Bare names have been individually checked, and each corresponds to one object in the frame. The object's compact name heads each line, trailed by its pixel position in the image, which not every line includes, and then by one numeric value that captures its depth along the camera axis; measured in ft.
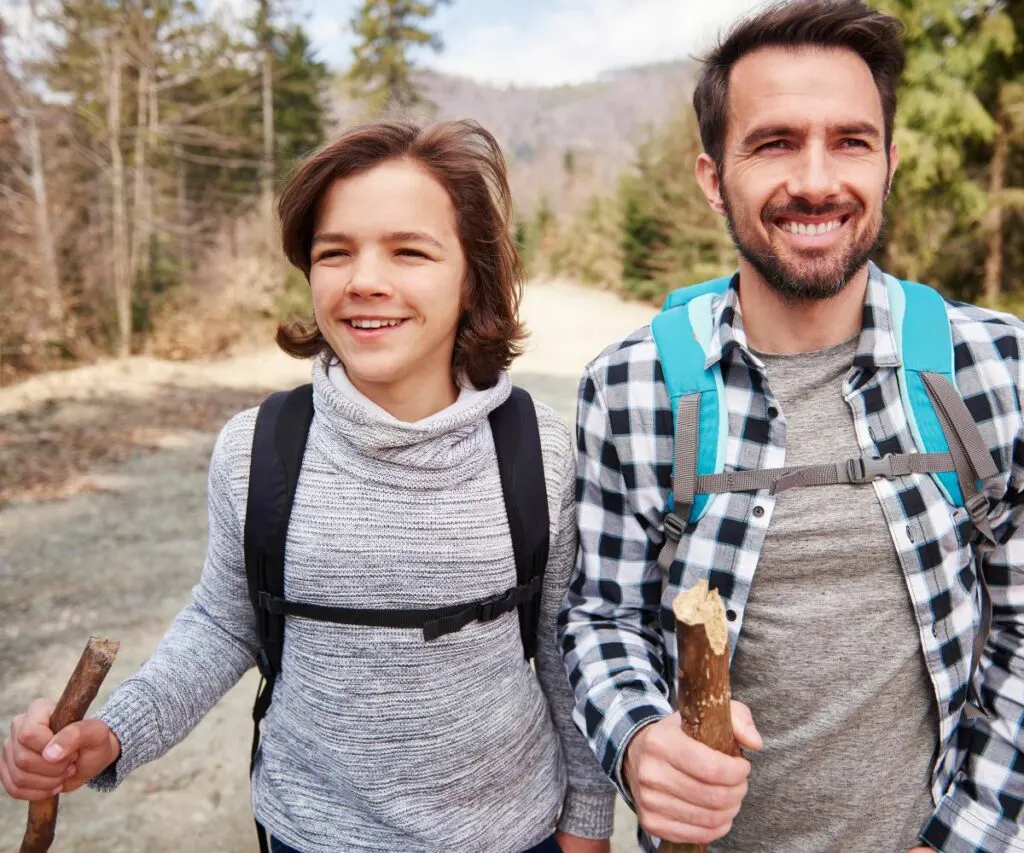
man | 2.33
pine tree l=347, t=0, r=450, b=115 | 78.22
